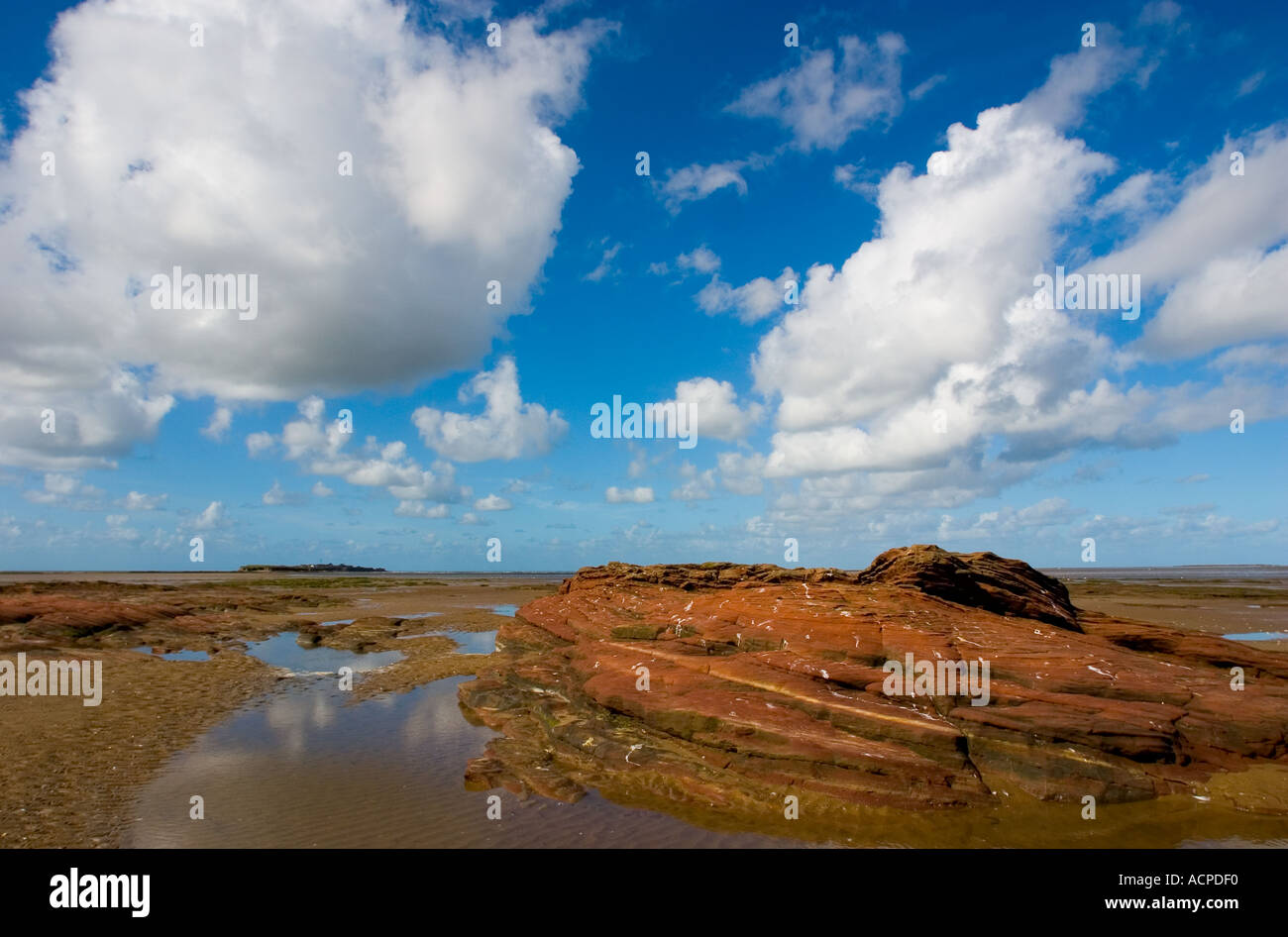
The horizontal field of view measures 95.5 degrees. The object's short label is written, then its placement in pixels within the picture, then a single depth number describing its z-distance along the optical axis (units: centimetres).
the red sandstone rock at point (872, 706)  1512
